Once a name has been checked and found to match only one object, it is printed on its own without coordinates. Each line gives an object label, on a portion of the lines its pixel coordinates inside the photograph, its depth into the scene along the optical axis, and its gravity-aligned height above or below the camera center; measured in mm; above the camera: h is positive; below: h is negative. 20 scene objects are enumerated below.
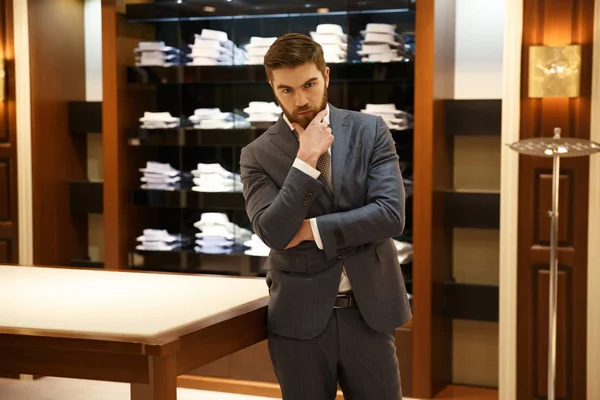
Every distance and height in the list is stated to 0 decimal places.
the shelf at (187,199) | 5543 -507
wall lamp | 4527 +246
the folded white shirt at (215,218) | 5641 -632
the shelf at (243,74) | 5113 +277
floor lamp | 4156 -192
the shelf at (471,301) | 5230 -1084
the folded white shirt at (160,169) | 5711 -320
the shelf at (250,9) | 5176 +671
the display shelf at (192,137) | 5484 -110
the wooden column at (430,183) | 4926 -365
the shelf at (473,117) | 5129 +12
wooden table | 2361 -597
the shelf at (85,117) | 5945 +17
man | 2527 -327
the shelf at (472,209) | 5121 -526
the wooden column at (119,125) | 5590 -36
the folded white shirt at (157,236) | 5734 -761
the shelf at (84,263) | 6137 -999
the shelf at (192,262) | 5531 -909
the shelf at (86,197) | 5973 -524
